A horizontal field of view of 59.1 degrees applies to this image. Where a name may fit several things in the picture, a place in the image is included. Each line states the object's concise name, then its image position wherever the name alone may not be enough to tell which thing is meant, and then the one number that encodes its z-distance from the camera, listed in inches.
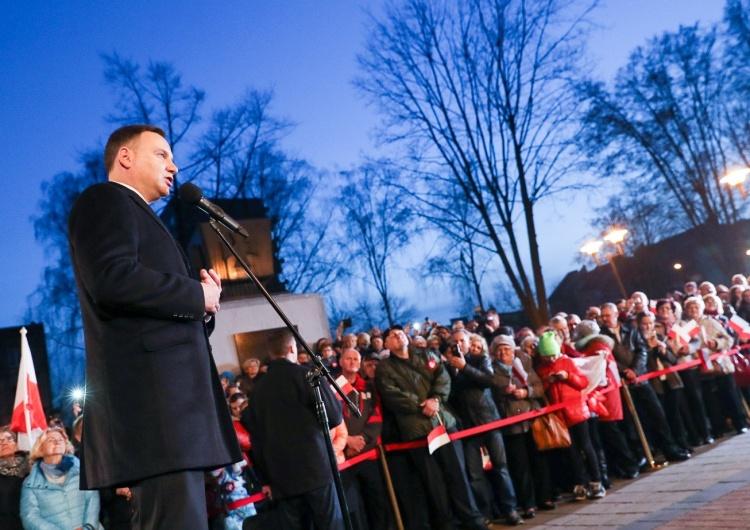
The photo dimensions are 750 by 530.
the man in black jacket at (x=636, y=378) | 373.7
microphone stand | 123.3
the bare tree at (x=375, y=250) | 1302.9
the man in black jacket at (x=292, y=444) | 226.2
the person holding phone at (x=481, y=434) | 309.6
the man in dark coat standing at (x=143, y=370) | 90.3
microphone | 127.6
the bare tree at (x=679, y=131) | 997.2
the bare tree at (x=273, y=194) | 1082.1
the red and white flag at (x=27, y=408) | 307.6
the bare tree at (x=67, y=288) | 1020.5
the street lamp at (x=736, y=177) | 792.4
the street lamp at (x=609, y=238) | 858.8
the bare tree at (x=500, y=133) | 820.6
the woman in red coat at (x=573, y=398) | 323.3
